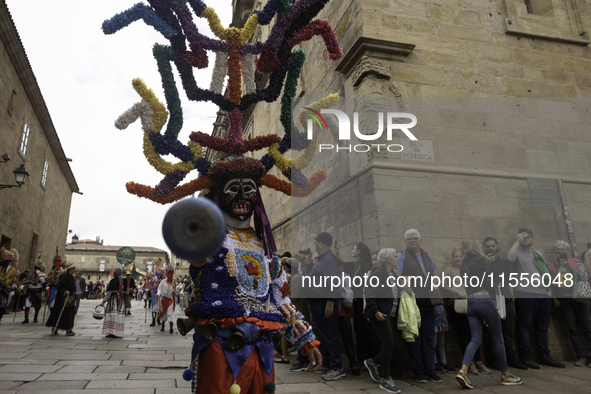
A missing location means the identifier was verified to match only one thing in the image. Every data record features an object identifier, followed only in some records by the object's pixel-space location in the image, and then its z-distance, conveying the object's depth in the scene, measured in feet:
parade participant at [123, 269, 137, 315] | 39.93
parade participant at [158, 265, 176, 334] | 32.89
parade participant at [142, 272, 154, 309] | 63.42
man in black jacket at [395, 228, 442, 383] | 16.06
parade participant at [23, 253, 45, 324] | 38.45
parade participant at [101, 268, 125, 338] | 29.48
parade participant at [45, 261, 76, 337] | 29.84
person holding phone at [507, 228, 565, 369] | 18.62
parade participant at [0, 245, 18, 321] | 29.78
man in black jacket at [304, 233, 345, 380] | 16.40
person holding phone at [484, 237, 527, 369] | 17.92
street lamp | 37.76
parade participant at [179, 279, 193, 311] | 55.69
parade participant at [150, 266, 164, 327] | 37.29
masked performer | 7.36
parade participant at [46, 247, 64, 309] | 35.66
